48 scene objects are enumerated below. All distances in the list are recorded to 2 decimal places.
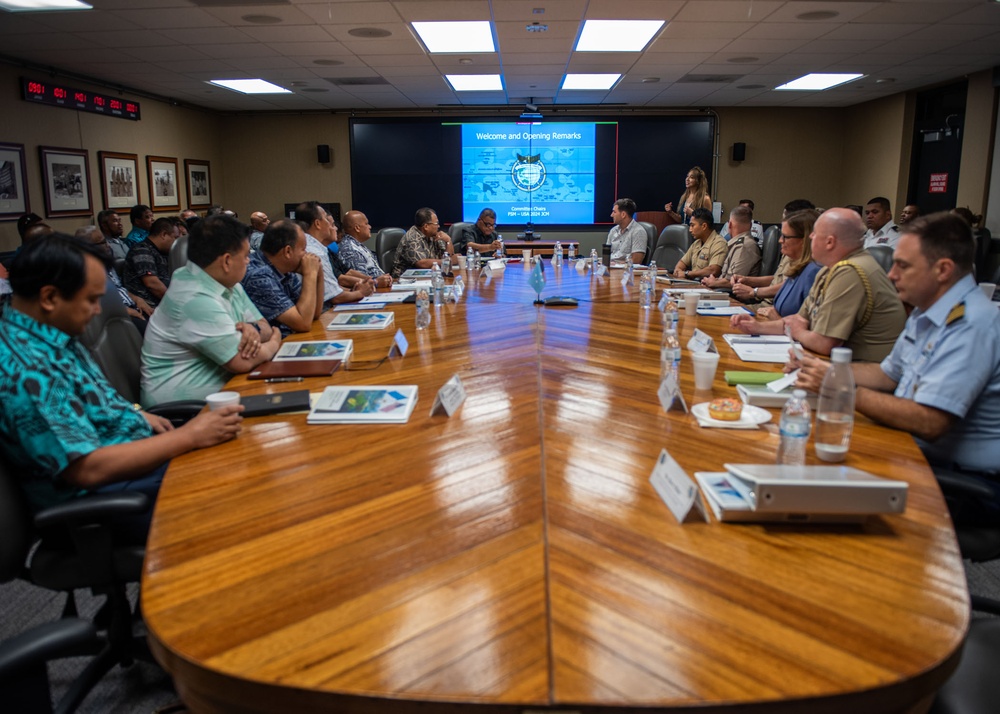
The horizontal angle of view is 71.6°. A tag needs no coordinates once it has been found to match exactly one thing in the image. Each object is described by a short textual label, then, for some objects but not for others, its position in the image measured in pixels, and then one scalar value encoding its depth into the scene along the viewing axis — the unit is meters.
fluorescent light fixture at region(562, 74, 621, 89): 8.10
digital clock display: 6.57
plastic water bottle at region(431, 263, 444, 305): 3.97
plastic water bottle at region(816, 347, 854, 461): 1.71
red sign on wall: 8.63
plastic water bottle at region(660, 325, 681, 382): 2.34
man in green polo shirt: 2.46
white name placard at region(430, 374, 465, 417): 1.95
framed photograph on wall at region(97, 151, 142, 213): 7.69
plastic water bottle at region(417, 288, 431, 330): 3.26
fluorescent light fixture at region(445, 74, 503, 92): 8.05
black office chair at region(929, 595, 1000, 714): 1.19
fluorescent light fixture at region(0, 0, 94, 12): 4.82
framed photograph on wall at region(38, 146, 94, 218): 6.77
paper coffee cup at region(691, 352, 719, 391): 2.14
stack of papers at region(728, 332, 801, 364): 2.64
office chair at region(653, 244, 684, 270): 6.97
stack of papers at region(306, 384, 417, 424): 1.97
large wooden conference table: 0.92
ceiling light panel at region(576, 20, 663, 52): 5.79
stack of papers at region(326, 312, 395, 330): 3.37
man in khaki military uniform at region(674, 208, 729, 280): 5.83
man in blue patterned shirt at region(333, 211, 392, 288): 5.49
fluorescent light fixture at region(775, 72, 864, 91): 8.12
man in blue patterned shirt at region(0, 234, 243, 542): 1.59
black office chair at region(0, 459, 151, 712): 1.54
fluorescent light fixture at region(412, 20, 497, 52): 5.80
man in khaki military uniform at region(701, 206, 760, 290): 5.38
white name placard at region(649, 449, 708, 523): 1.33
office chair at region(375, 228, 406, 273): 6.71
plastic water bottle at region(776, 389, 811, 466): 1.54
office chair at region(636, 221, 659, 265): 7.32
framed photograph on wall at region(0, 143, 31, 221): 6.19
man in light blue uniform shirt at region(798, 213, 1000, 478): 1.80
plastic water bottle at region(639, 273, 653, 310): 3.95
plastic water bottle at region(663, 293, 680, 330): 2.92
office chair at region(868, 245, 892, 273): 3.69
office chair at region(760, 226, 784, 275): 5.95
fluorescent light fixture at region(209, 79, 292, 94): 8.05
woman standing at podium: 7.93
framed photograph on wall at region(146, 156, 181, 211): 8.63
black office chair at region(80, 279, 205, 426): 2.36
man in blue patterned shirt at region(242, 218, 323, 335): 3.39
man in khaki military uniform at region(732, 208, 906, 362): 2.70
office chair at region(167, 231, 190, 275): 3.27
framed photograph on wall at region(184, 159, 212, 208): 9.70
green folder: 2.24
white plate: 1.87
